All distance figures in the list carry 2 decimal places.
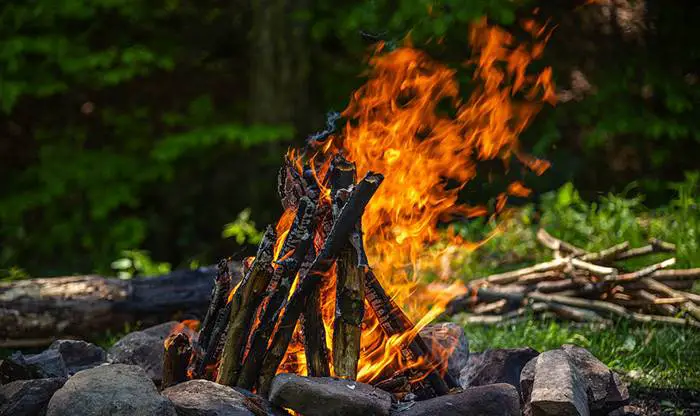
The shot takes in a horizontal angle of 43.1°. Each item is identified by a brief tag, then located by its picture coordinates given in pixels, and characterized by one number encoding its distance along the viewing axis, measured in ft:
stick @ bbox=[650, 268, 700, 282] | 18.60
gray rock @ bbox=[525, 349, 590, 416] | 11.02
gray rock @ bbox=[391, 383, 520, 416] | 11.03
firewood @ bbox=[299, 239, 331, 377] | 11.89
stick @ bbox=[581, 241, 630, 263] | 19.49
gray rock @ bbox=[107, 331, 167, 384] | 13.97
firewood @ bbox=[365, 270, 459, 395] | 12.16
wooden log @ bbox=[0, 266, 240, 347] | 18.03
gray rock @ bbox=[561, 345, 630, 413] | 12.26
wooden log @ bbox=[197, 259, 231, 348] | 12.73
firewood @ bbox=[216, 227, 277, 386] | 11.88
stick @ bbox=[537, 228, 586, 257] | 20.60
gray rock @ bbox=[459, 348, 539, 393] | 13.10
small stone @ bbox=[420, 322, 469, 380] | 13.70
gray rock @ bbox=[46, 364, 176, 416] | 10.06
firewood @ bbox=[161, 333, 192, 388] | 12.25
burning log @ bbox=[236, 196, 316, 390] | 11.84
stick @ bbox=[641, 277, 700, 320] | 17.67
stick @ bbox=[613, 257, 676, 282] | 17.92
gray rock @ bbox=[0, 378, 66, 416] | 10.99
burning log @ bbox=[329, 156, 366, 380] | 11.76
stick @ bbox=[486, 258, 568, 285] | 19.72
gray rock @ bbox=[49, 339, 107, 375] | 14.33
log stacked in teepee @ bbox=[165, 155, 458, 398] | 11.83
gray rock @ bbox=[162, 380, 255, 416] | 10.52
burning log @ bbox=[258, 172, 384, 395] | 11.84
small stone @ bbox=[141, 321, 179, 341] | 14.83
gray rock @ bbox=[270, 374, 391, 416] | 10.87
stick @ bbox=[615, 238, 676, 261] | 18.90
